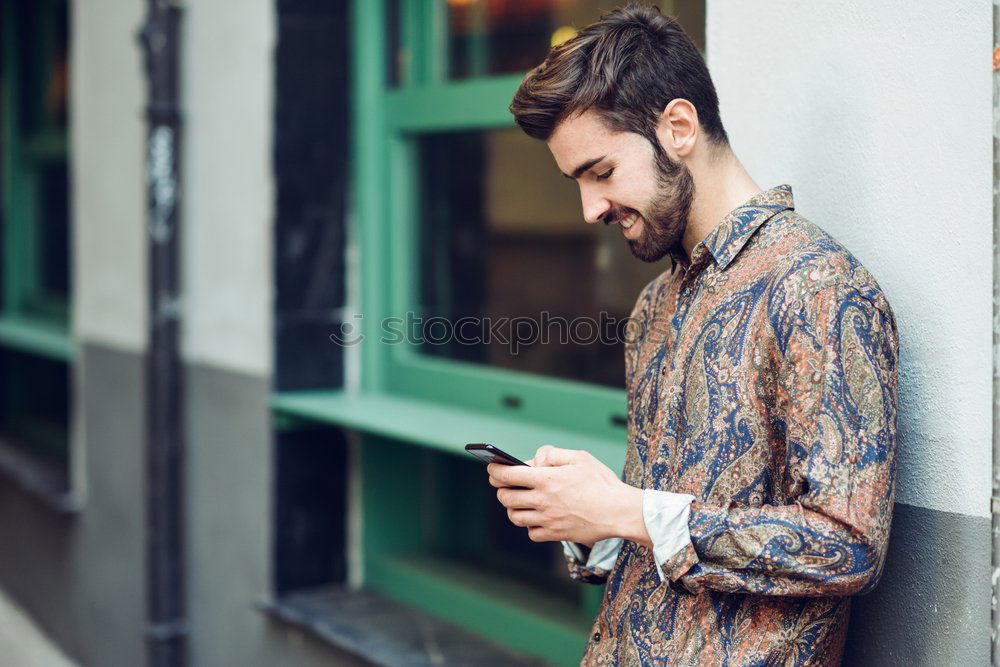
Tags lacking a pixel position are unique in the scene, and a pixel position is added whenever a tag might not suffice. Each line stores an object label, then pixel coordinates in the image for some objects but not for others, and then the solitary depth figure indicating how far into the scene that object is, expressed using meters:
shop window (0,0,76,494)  5.93
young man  1.51
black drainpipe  3.95
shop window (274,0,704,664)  3.01
